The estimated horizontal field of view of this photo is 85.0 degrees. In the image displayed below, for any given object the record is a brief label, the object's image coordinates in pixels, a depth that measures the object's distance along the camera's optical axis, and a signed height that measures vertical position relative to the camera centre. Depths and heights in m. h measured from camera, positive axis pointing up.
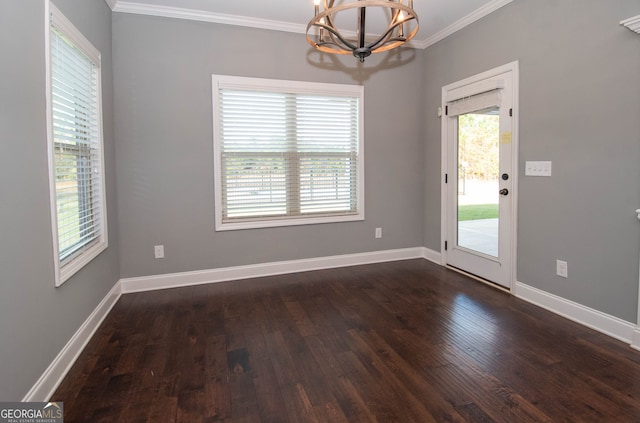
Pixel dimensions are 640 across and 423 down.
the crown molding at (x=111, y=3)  3.23 +1.75
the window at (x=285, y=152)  3.82 +0.42
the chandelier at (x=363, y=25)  1.98 +1.04
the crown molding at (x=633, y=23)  2.25 +1.06
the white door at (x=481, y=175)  3.36 +0.13
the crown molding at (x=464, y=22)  3.40 +1.79
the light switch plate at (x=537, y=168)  2.99 +0.16
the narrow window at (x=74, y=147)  2.08 +0.30
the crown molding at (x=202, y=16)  3.39 +1.78
